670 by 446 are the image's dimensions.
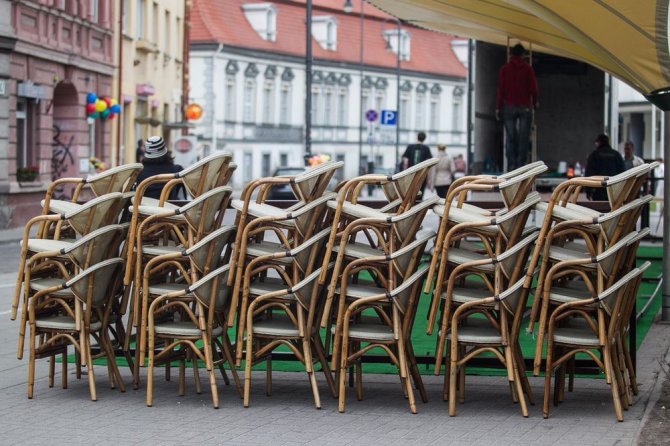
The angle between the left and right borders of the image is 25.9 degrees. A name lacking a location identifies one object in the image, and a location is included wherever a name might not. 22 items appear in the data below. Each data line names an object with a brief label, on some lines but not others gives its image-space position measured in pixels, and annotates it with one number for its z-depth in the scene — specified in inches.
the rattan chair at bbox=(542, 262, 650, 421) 324.8
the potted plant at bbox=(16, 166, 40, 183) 1312.7
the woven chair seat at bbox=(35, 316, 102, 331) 350.3
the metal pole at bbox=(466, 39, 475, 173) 852.6
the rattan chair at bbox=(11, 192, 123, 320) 343.3
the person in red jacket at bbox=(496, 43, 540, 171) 756.0
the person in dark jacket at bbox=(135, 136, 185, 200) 440.1
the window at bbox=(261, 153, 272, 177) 3230.8
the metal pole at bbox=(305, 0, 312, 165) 1475.1
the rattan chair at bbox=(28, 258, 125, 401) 346.0
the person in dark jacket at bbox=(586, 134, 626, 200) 828.6
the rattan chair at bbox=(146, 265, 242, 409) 338.3
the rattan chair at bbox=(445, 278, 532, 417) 328.8
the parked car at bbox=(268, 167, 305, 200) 1866.8
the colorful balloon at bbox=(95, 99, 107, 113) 1551.4
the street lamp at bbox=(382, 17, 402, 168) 3752.0
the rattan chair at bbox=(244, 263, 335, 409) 336.8
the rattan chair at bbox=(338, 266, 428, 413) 332.8
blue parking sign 2153.1
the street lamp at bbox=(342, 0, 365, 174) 2905.0
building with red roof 3073.3
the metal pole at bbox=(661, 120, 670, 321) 512.4
